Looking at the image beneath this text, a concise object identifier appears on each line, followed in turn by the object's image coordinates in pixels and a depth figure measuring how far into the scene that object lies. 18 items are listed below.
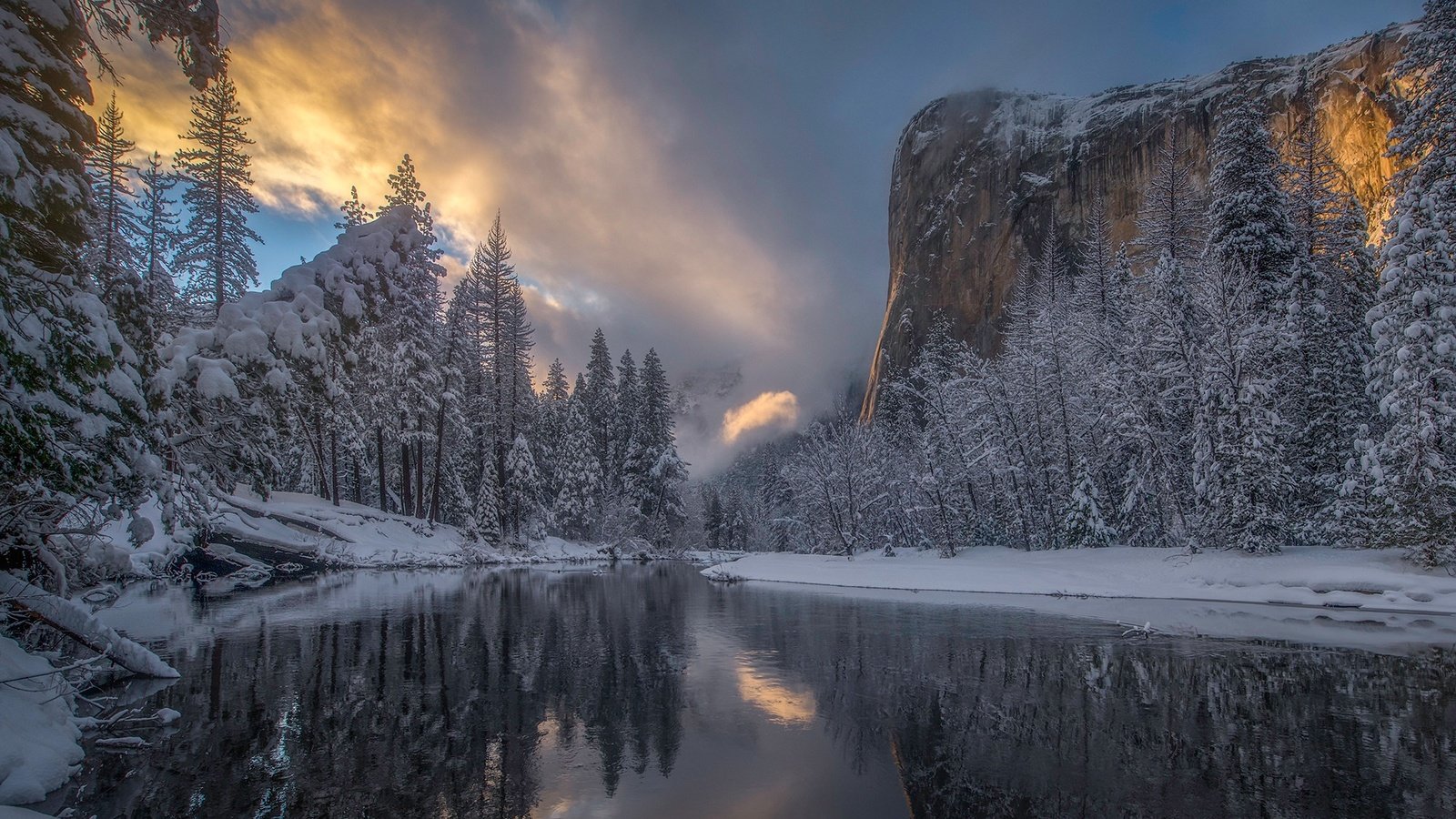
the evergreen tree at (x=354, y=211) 38.84
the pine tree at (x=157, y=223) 33.38
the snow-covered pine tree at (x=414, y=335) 36.91
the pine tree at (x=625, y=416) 59.19
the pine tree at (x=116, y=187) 27.45
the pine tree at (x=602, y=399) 62.81
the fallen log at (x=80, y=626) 8.55
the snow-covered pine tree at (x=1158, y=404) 26.72
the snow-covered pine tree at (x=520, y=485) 46.41
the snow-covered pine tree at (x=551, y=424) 58.75
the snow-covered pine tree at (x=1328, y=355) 22.98
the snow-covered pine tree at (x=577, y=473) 56.62
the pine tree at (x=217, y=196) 33.19
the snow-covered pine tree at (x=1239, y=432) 22.16
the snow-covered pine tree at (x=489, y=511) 45.78
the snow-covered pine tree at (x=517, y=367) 46.91
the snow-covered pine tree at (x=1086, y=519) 30.00
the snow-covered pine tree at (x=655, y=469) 56.69
